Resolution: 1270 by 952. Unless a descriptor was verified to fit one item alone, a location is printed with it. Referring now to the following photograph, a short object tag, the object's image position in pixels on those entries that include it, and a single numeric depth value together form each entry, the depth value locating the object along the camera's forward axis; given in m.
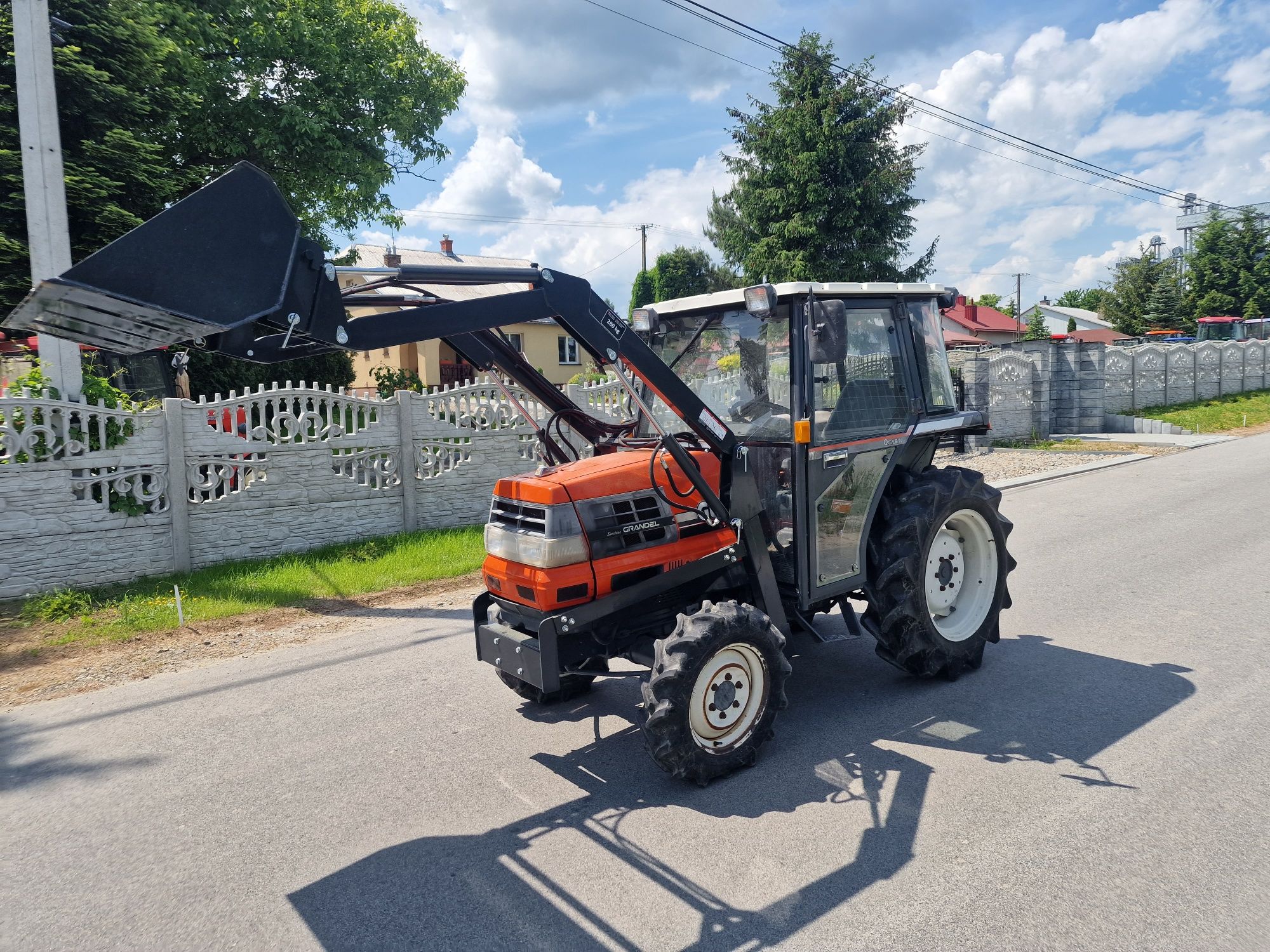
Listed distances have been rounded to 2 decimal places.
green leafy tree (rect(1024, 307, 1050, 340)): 57.67
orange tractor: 3.08
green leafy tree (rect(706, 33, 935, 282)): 23.53
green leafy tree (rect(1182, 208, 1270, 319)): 40.41
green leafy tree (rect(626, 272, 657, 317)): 41.10
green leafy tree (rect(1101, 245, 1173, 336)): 45.94
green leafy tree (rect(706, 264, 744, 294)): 33.94
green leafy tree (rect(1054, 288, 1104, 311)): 97.81
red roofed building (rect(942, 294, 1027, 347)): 52.12
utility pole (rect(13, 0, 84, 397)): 7.21
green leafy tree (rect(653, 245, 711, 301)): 39.78
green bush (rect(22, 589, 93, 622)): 6.72
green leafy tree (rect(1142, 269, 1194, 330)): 44.19
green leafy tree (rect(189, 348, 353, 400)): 16.20
